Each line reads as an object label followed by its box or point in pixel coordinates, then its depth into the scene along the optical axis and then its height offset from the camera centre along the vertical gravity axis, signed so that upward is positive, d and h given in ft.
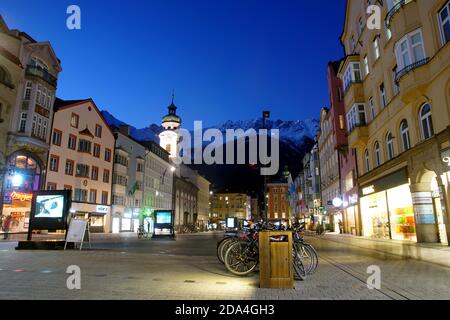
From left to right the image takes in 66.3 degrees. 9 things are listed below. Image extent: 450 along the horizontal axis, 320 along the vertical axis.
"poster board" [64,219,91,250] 59.47 +0.56
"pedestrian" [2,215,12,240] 98.81 +2.80
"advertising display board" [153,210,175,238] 110.11 +3.79
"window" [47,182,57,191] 127.24 +17.47
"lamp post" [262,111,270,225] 46.95 +15.34
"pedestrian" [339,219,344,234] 130.66 +1.71
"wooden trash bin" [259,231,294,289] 26.07 -2.10
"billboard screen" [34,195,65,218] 62.90 +4.91
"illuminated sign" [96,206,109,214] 154.81 +10.73
